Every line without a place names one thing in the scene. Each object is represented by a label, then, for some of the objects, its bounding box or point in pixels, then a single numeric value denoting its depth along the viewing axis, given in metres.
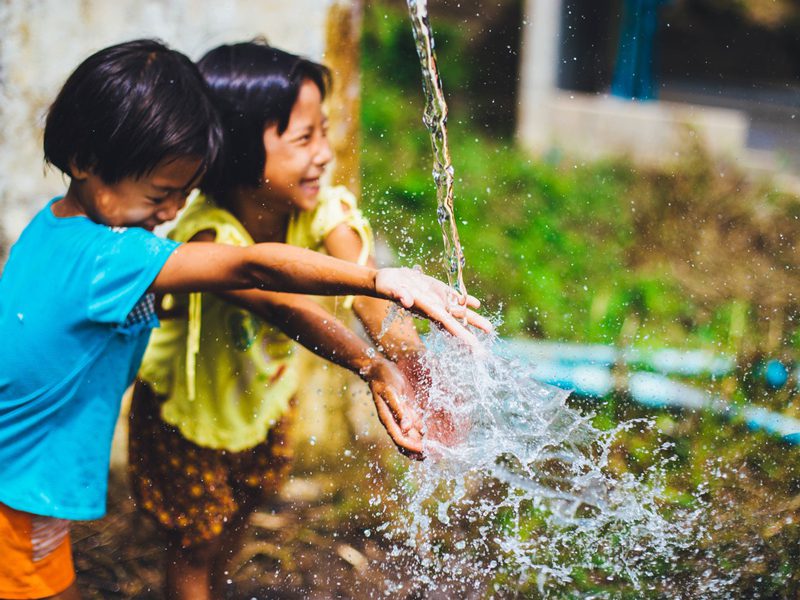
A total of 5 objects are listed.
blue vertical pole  6.74
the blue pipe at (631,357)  3.17
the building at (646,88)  5.91
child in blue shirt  1.74
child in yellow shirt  2.16
